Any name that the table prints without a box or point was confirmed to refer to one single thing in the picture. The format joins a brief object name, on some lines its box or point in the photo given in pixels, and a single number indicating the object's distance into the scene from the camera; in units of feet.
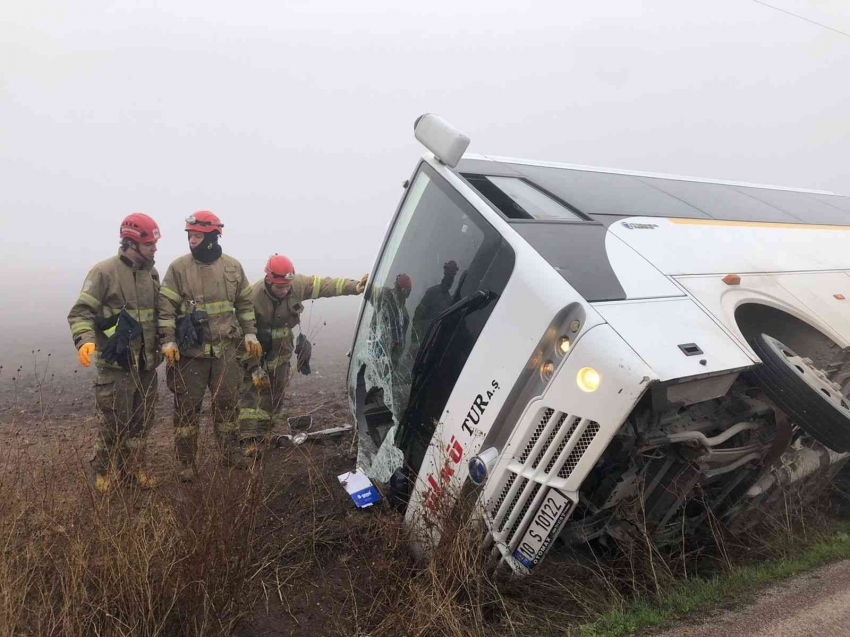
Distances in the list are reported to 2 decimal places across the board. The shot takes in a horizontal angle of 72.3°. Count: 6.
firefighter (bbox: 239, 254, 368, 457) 16.51
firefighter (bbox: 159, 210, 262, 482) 14.56
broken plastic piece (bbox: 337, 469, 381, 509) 11.48
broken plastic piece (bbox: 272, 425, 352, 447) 16.22
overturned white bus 7.57
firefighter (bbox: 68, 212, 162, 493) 13.32
